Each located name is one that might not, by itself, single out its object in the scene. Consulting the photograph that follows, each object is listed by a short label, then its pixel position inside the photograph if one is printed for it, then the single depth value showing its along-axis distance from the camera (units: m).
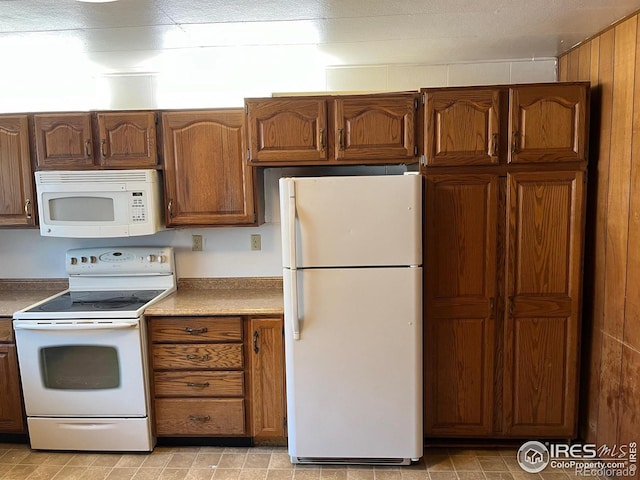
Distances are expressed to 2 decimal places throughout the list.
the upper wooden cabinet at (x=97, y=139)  2.65
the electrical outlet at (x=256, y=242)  3.00
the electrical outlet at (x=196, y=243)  3.01
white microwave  2.65
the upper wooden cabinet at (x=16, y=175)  2.68
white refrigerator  2.25
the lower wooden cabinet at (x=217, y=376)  2.53
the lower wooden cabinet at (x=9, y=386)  2.56
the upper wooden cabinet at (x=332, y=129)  2.40
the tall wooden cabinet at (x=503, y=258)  2.32
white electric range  2.47
